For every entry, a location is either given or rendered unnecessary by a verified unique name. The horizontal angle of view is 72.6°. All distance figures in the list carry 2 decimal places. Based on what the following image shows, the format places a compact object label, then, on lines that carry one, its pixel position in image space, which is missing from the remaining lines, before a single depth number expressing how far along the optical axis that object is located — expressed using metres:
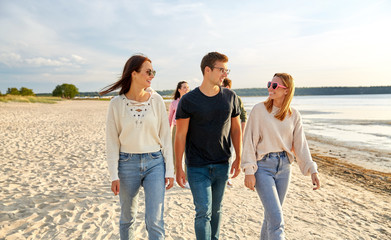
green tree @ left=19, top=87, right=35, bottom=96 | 100.54
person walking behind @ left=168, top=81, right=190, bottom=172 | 5.69
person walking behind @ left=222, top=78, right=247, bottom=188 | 5.27
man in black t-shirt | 2.73
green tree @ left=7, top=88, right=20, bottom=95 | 97.50
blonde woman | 2.64
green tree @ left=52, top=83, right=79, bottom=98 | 114.19
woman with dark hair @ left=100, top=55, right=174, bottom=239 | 2.54
